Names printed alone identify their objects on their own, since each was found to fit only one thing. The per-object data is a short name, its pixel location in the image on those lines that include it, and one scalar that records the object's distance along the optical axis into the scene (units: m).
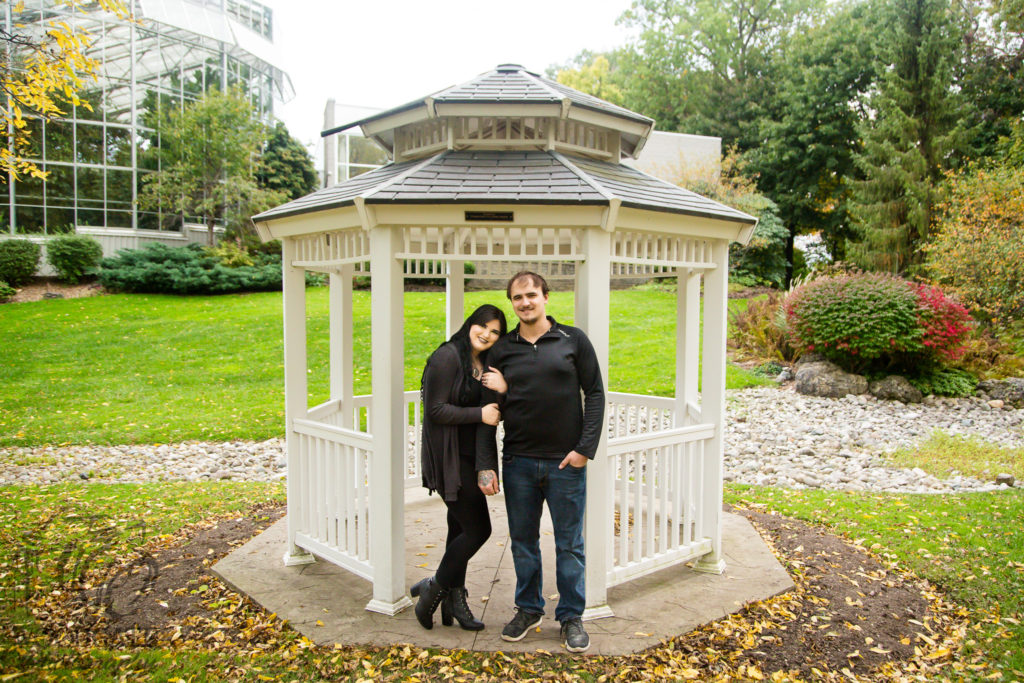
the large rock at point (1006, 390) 10.90
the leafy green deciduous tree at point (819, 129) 24.06
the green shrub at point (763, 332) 13.27
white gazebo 3.80
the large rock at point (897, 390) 11.02
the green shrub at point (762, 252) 20.71
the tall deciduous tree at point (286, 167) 23.56
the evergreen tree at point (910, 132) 19.47
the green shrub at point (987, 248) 12.00
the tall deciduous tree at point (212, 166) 20.77
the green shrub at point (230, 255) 20.39
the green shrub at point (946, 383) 11.09
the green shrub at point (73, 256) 18.47
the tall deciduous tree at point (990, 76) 19.67
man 3.45
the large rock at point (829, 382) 11.34
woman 3.46
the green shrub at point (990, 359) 11.68
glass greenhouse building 19.95
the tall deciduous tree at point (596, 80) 33.81
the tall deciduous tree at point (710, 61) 27.67
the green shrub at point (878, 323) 10.77
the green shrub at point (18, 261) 17.64
